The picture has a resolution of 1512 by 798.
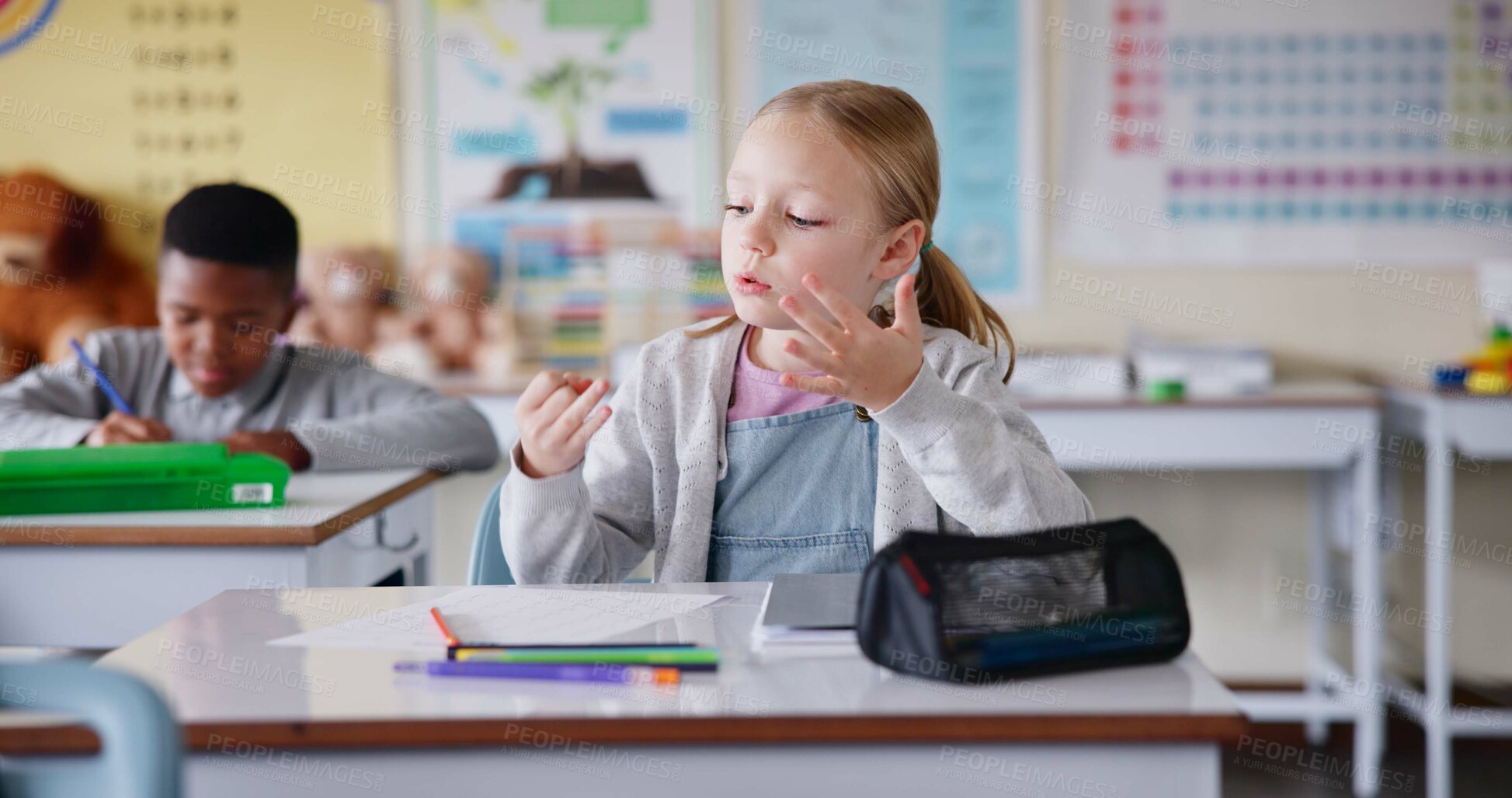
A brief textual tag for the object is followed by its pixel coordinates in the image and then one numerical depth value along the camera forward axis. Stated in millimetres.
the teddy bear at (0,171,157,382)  3035
